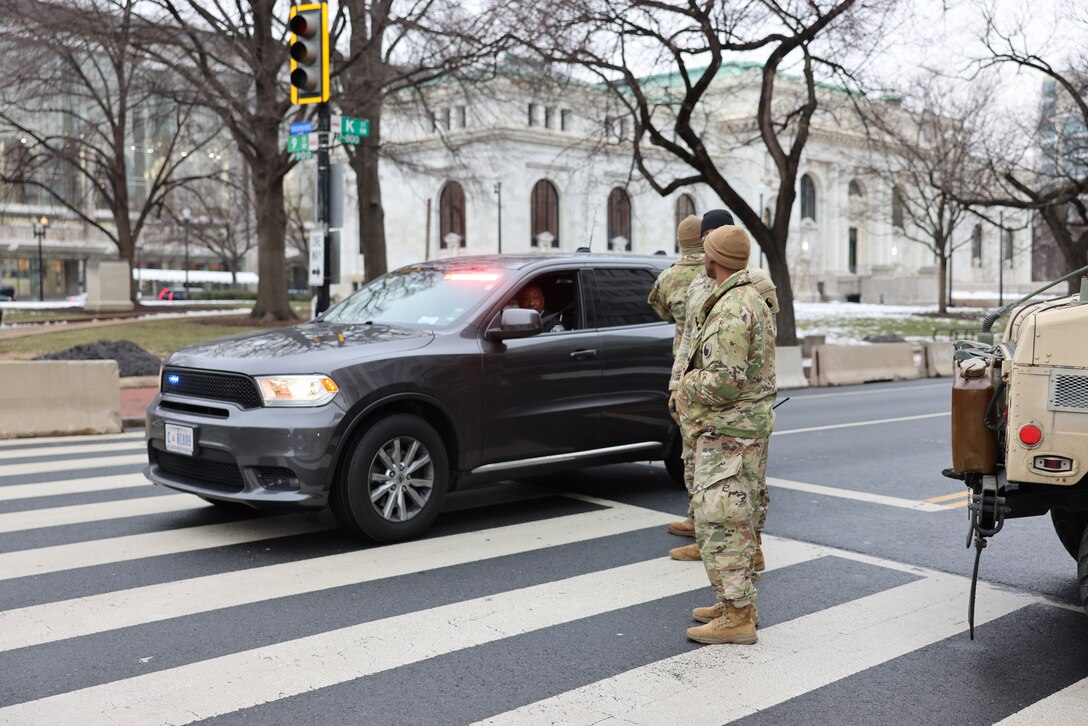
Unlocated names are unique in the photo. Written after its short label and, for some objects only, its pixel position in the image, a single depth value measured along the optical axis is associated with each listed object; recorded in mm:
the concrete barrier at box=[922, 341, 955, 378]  24469
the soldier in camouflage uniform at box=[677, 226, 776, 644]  4832
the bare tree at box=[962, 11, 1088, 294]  28500
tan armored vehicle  4414
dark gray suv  6434
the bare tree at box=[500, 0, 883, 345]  20922
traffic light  12188
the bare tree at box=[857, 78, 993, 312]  33228
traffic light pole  13164
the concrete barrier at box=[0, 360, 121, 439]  11820
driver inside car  7777
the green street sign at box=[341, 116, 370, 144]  13672
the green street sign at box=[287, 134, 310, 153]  13594
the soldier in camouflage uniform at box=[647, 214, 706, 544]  6848
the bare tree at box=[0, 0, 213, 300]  21750
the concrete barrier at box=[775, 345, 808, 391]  20438
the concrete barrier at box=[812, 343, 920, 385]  21312
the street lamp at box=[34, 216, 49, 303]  63125
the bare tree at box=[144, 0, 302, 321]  24469
